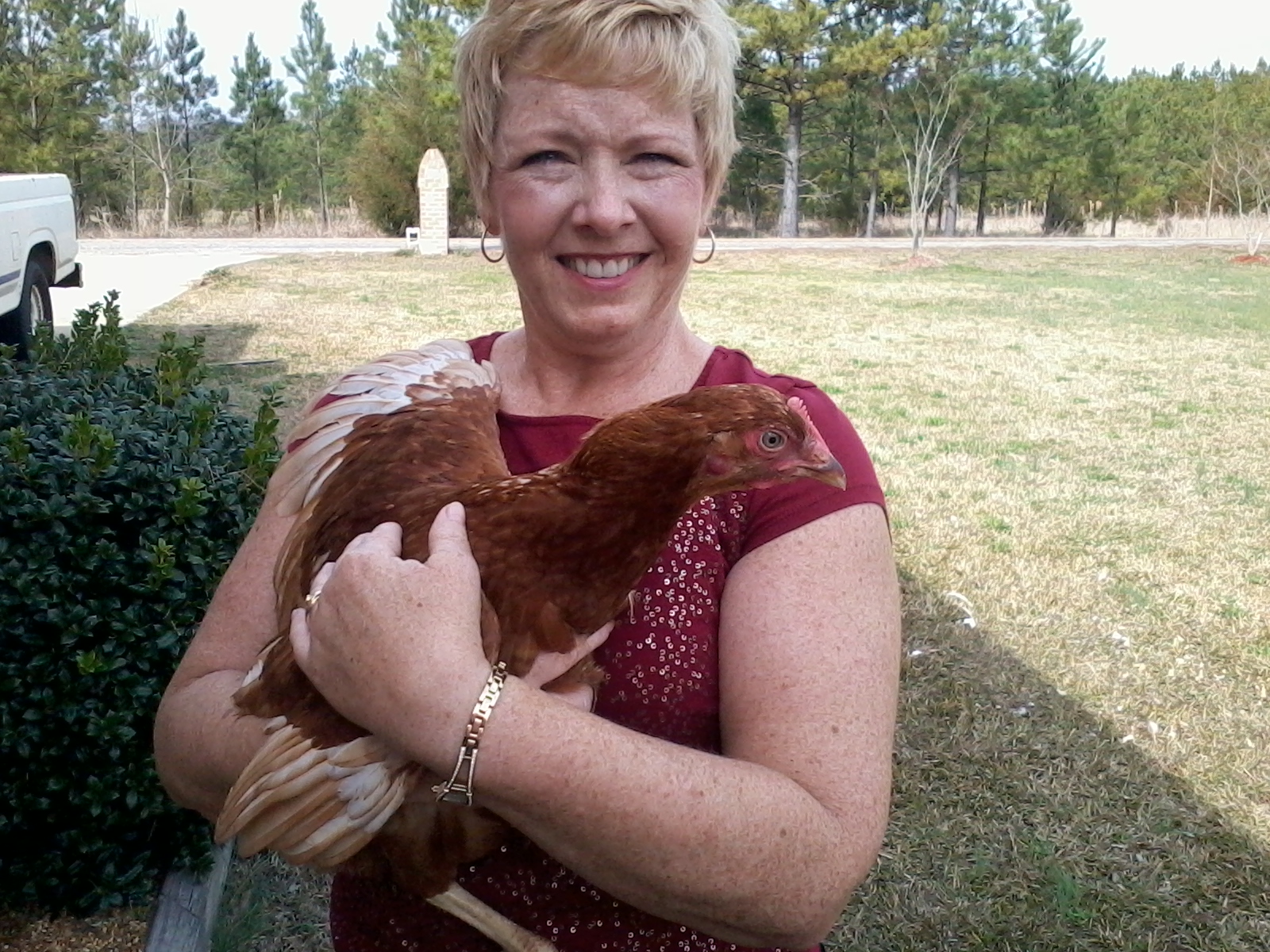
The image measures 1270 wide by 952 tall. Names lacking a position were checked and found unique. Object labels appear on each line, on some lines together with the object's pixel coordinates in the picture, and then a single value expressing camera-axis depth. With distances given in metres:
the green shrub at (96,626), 2.62
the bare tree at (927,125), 29.30
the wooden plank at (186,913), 2.84
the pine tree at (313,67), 46.59
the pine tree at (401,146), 37.16
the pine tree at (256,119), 42.75
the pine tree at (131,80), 39.38
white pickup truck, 8.05
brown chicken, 1.33
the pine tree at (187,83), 42.09
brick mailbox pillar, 24.34
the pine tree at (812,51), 30.92
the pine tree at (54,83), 34.97
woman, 1.19
